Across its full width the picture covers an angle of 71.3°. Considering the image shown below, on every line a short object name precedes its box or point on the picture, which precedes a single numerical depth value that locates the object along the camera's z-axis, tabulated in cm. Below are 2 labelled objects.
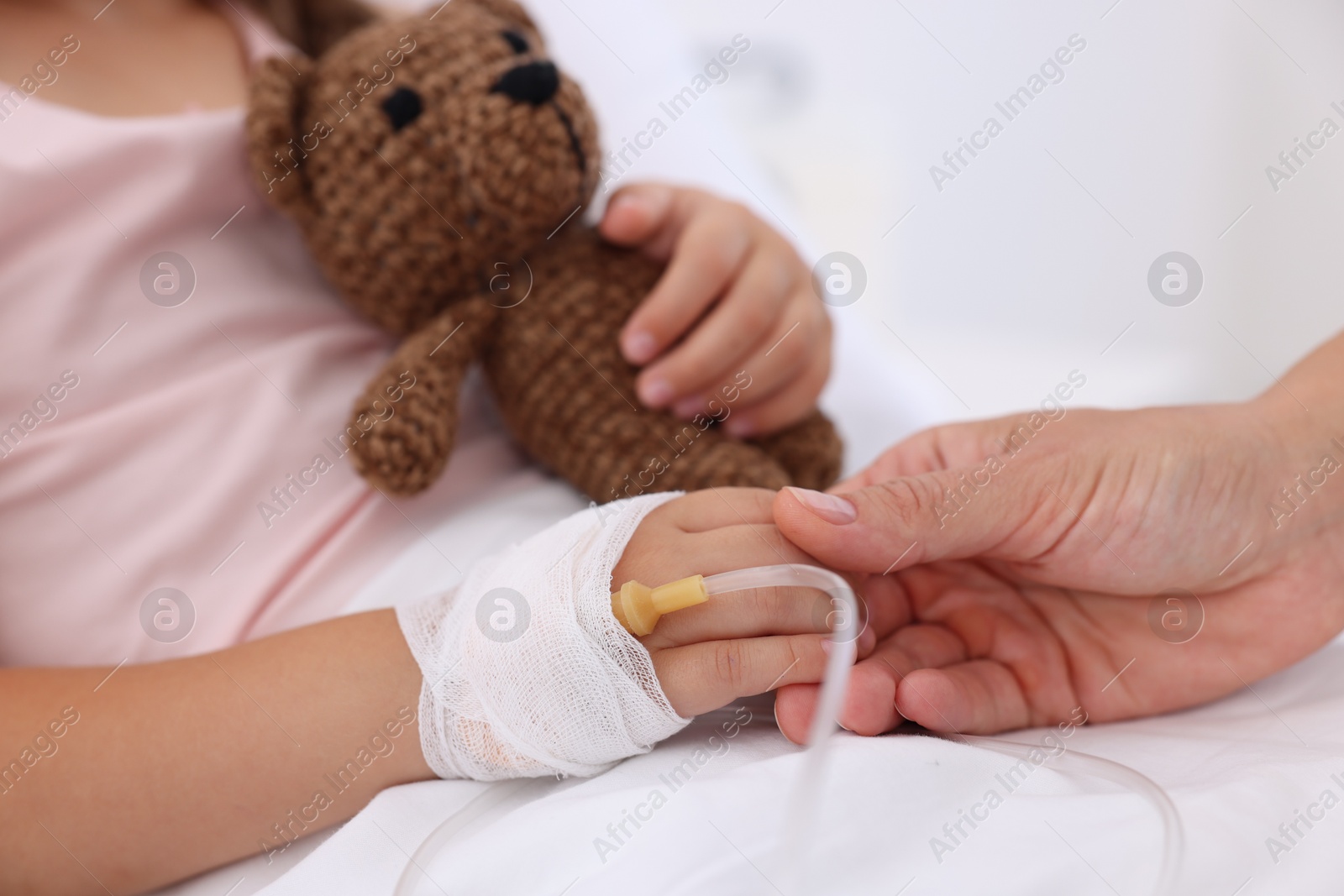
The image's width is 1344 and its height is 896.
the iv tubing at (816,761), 43
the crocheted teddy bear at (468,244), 70
